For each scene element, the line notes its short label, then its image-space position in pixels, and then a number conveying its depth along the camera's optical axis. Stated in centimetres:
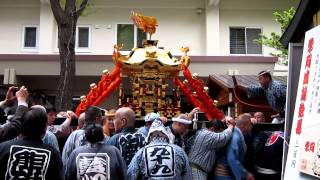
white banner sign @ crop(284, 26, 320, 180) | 346
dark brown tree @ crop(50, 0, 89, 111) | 1065
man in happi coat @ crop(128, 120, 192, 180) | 404
